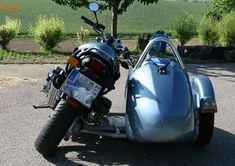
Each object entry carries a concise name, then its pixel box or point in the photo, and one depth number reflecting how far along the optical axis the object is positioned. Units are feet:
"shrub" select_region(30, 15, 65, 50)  45.96
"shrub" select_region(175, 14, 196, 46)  50.85
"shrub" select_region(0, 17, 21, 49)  45.62
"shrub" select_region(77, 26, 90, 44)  50.36
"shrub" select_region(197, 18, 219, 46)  48.70
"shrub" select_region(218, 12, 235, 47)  47.83
